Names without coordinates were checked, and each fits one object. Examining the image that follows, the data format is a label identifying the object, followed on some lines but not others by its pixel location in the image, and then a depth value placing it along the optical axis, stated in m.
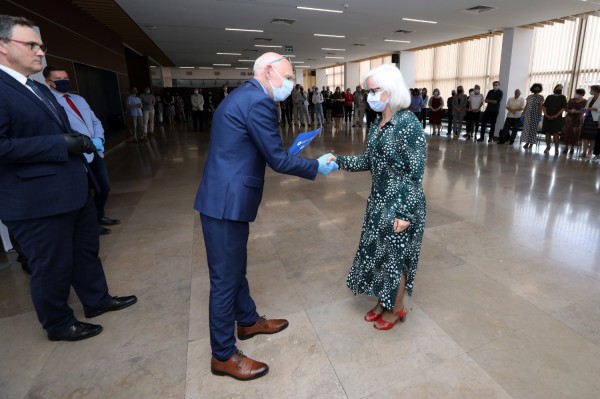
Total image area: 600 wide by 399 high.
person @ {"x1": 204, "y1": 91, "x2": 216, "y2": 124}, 14.61
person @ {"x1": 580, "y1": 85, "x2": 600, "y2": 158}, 6.34
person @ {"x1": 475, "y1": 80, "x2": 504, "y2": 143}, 8.69
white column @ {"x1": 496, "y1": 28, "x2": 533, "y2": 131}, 9.66
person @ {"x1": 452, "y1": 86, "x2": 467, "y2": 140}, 9.23
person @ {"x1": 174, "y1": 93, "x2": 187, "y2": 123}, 19.00
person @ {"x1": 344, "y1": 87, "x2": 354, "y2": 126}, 13.77
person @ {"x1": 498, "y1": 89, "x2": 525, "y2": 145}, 8.23
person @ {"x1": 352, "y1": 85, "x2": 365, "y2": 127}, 12.22
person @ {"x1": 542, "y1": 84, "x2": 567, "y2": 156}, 6.94
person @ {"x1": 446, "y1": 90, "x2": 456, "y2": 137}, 9.52
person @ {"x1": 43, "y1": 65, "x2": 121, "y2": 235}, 2.87
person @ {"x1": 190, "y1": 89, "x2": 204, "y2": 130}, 12.79
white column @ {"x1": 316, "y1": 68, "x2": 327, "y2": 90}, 25.23
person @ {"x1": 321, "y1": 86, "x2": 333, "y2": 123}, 14.30
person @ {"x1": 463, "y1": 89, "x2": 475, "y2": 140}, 9.24
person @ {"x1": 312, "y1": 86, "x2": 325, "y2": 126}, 13.32
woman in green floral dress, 1.69
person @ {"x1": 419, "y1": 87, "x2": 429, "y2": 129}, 11.32
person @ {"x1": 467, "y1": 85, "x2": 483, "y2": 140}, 8.96
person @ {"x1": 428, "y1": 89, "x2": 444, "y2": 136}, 9.88
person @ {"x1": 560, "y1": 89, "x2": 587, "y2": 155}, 6.81
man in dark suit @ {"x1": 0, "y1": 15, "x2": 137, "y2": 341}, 1.56
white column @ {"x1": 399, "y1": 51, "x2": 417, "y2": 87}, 15.13
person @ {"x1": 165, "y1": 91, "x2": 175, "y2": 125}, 17.02
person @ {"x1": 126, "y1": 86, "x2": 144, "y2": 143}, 9.48
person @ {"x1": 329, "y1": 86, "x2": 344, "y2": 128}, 13.14
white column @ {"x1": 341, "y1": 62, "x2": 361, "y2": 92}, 20.06
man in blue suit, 1.43
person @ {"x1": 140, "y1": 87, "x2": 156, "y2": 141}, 10.81
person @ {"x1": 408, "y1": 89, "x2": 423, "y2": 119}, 10.17
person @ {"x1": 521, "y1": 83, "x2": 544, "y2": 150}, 7.52
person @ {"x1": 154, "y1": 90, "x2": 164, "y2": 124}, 16.91
